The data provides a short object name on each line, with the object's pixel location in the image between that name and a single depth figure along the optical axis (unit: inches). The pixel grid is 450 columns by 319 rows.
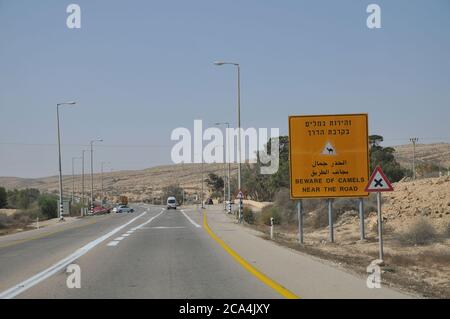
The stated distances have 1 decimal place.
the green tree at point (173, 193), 5378.9
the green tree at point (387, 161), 2527.1
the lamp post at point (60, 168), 2200.3
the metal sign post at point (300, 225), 1090.7
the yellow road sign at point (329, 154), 1038.4
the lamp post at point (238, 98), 1768.0
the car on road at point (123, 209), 3528.5
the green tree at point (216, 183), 5167.3
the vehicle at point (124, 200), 4661.7
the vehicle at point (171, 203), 3773.9
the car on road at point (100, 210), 3584.4
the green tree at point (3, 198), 4180.6
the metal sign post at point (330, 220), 1148.5
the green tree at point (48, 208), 3486.7
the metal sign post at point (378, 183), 709.9
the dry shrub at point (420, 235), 1179.9
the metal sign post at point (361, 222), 1109.7
